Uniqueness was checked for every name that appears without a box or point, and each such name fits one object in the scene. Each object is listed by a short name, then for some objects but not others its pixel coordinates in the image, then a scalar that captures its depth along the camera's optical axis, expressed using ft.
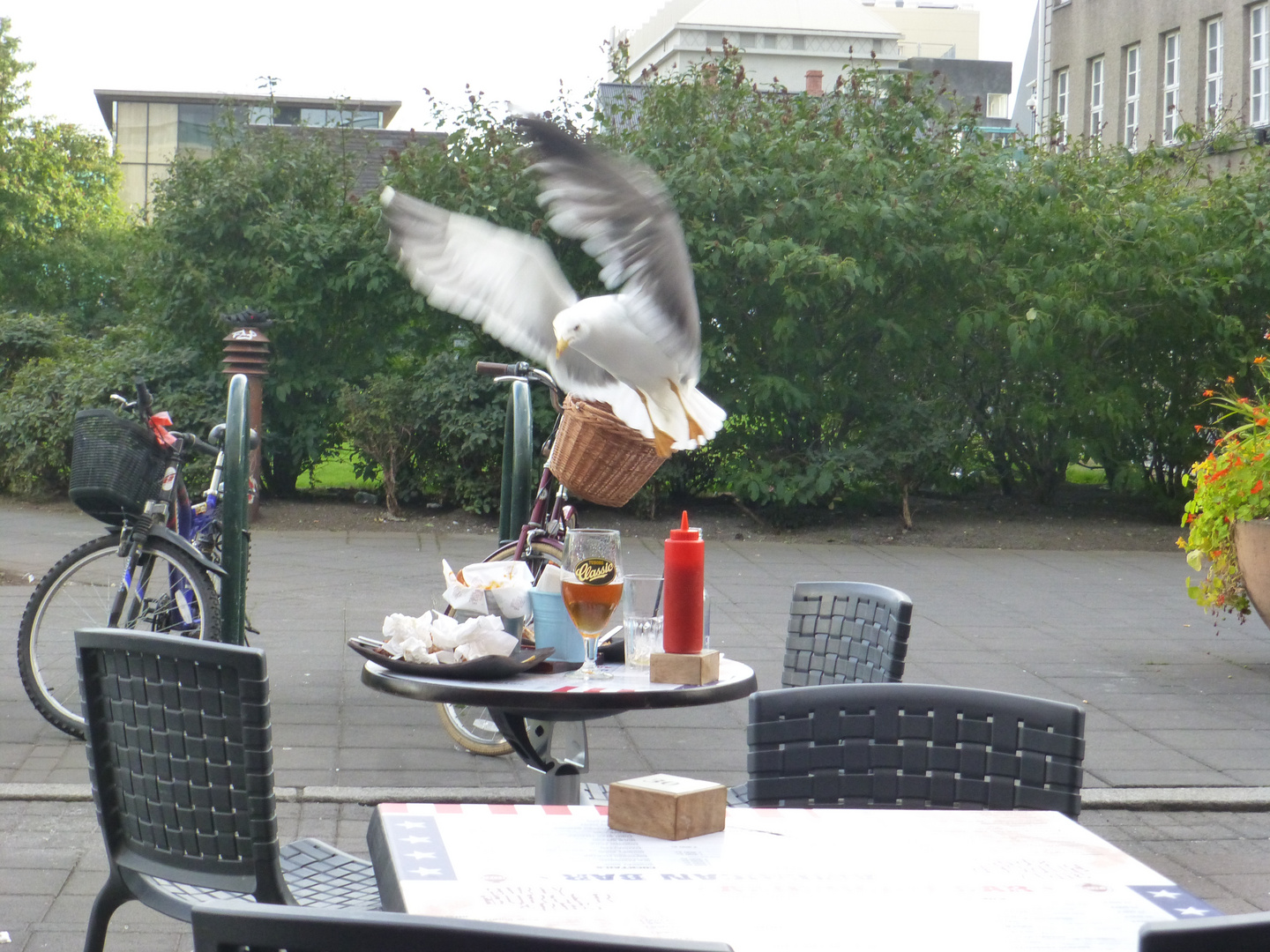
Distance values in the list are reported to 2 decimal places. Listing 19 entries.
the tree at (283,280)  40.06
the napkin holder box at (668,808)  6.38
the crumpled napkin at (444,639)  9.50
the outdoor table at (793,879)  5.32
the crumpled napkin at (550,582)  10.14
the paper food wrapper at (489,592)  10.13
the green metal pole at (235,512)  15.90
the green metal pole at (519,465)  17.65
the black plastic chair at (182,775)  7.73
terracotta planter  22.25
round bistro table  9.01
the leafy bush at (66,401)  39.19
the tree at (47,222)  119.34
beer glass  9.75
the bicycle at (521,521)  16.42
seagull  11.73
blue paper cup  10.09
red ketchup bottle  9.21
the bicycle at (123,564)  16.12
